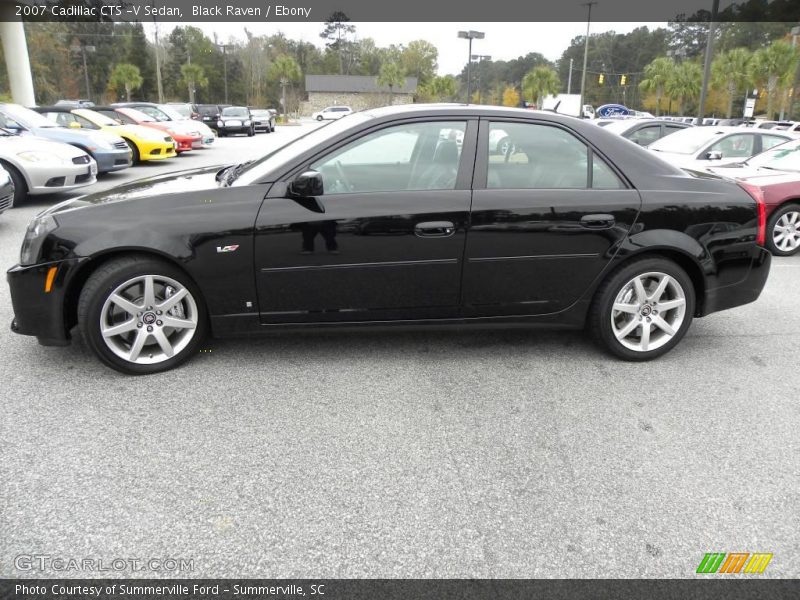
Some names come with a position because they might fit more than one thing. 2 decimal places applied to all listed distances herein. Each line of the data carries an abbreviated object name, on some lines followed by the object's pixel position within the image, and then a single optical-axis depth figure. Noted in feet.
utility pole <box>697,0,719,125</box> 61.52
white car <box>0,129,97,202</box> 29.25
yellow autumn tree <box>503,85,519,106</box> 263.29
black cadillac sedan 11.47
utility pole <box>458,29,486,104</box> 117.50
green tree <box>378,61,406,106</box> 239.91
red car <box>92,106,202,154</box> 52.80
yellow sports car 44.93
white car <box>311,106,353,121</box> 204.03
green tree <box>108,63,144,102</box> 201.46
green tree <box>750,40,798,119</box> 142.92
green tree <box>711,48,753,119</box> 160.45
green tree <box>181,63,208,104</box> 210.59
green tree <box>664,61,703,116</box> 189.88
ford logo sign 120.98
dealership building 289.12
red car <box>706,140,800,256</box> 23.17
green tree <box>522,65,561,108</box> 193.67
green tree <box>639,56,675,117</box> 199.11
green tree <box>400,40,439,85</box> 345.92
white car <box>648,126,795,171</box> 30.94
